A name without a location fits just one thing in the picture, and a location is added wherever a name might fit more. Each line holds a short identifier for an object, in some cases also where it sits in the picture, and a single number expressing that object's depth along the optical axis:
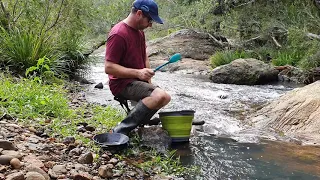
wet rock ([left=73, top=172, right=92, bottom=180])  2.34
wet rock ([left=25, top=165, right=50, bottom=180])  2.17
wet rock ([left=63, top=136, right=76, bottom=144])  3.03
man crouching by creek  3.40
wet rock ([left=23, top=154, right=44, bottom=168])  2.30
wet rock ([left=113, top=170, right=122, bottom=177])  2.67
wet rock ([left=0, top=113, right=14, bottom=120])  3.19
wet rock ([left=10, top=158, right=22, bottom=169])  2.20
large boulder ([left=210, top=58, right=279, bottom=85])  9.38
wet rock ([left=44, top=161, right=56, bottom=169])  2.40
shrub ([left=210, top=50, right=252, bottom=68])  12.02
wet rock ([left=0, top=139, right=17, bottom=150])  2.42
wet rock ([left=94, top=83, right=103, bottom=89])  7.27
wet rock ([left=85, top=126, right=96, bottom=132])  3.59
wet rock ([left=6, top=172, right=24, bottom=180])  1.99
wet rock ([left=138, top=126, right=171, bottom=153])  3.53
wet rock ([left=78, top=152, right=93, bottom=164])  2.67
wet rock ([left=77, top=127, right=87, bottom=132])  3.47
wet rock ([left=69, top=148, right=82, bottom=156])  2.80
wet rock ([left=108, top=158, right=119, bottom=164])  2.87
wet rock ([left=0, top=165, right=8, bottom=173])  2.11
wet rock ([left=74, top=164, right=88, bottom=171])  2.52
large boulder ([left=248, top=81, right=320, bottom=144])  4.39
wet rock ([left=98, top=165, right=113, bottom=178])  2.56
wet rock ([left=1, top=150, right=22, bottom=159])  2.31
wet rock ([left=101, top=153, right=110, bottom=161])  2.91
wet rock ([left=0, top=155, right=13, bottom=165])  2.22
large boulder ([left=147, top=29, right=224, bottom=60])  14.84
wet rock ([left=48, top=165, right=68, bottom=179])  2.27
